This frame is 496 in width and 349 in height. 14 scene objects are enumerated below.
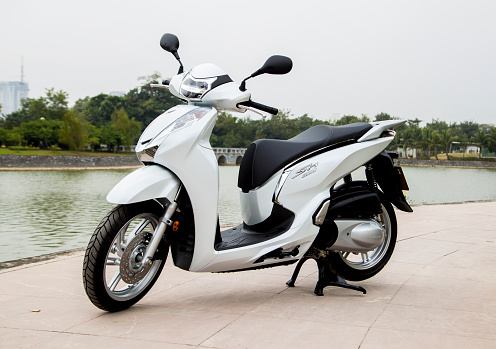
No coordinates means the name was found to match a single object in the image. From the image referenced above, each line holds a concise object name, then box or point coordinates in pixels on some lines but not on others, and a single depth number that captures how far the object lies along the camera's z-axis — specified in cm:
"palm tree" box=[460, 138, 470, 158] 9775
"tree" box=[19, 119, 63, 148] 5284
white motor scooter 278
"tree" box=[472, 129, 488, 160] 8925
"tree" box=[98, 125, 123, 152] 6094
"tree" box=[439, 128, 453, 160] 8988
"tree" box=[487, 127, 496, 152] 8786
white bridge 6488
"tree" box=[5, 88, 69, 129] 6694
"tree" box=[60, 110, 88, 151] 5236
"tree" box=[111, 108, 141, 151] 6366
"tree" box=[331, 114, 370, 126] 6721
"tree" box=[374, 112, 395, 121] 7648
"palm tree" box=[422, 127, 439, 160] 8994
